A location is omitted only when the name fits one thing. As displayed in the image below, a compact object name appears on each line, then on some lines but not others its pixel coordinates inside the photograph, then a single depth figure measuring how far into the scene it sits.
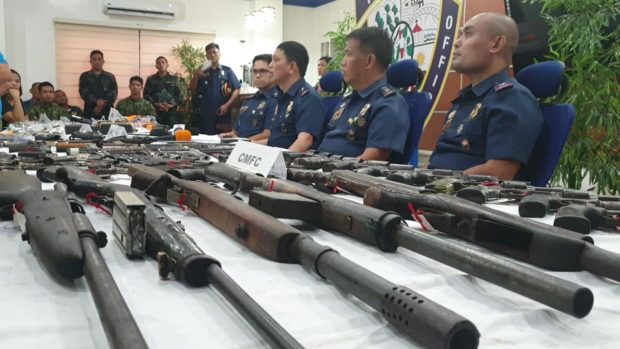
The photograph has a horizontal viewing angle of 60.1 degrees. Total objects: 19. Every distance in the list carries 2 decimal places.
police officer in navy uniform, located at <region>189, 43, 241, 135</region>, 8.24
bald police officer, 2.23
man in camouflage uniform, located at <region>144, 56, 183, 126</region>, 8.93
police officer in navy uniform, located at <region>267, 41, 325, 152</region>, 3.84
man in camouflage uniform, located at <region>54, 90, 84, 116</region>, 8.20
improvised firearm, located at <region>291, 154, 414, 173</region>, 1.88
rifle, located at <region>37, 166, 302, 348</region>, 0.56
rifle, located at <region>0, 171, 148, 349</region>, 0.54
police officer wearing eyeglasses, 4.75
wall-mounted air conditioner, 9.86
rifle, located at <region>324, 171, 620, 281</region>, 0.83
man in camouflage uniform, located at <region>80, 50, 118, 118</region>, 8.72
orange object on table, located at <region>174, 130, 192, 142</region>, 3.53
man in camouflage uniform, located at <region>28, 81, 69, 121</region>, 7.00
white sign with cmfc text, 1.48
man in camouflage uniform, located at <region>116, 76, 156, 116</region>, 8.13
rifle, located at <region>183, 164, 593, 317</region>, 0.66
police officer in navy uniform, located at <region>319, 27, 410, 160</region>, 2.87
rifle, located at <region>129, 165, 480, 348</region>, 0.55
